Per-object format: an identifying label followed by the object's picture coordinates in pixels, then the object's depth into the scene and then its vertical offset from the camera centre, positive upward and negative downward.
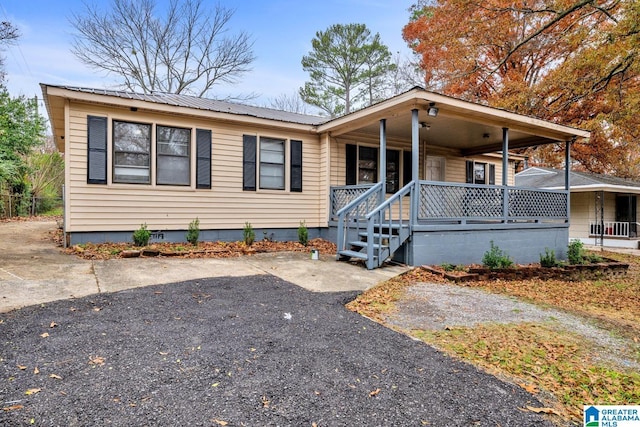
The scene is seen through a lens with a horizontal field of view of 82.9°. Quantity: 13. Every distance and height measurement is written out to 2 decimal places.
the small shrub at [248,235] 8.04 -0.45
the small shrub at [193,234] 7.72 -0.42
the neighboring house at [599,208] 15.60 +0.47
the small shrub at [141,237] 7.02 -0.45
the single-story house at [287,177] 6.80 +0.86
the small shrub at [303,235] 8.66 -0.47
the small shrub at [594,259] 8.74 -1.00
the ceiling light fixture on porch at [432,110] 6.69 +1.97
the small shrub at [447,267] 6.53 -0.92
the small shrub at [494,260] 6.80 -0.82
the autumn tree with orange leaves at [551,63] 7.93 +4.90
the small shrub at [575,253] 8.40 -0.82
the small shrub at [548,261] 7.64 -0.92
